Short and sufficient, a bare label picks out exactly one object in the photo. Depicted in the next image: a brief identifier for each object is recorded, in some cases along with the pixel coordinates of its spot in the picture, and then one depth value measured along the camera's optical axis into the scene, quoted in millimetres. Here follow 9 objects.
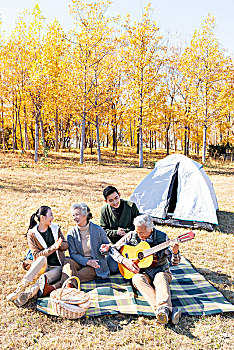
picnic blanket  3285
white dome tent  6363
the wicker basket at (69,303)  3072
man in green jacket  4477
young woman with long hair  3615
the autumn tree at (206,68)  17812
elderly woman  3879
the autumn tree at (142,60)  16344
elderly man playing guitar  3350
